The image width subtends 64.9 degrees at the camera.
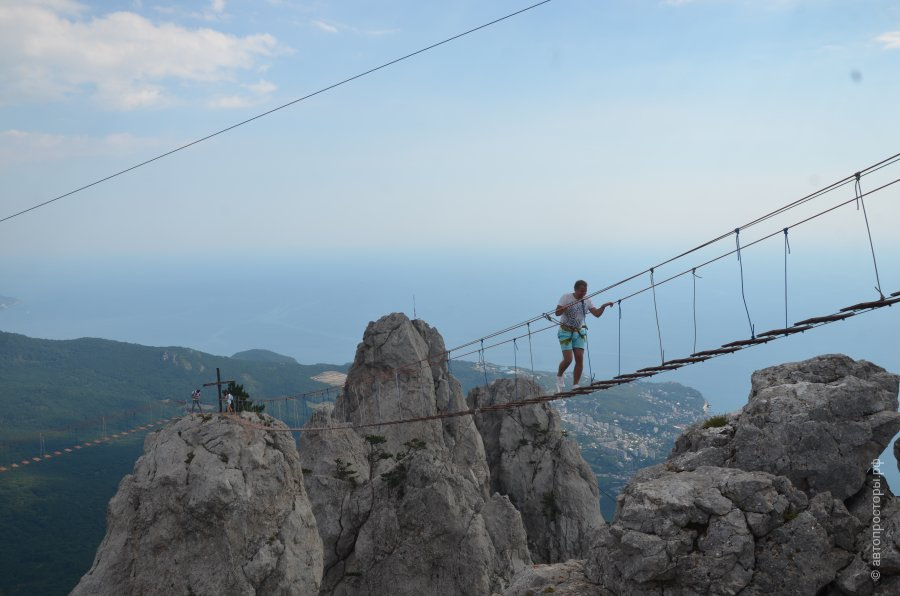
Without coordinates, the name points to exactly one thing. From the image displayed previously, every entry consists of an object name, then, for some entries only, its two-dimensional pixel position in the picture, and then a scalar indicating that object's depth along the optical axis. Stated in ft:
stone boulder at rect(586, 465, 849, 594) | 53.06
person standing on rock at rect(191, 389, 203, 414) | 102.45
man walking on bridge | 67.51
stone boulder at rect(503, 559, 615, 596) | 59.47
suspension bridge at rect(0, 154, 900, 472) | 45.88
